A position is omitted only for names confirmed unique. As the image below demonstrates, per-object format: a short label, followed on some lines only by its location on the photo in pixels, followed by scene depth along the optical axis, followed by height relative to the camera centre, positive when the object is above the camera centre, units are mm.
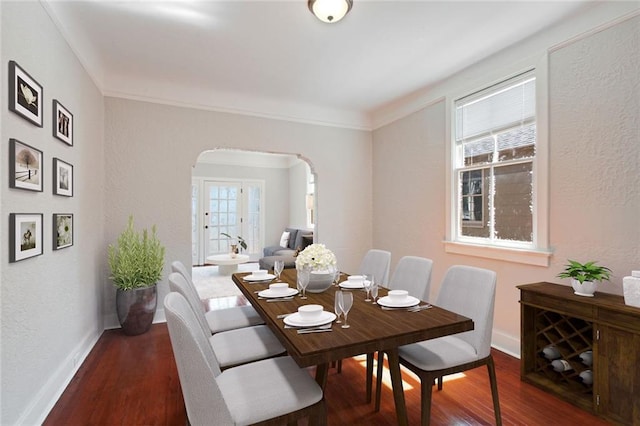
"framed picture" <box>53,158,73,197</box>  2188 +246
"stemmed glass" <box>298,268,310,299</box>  1972 -412
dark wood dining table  1273 -546
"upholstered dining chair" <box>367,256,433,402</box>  2143 -517
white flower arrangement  2090 -318
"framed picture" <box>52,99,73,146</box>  2184 +648
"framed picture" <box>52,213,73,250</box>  2188 -139
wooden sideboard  1826 -887
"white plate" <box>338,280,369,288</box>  2292 -534
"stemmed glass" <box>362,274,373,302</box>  1978 -458
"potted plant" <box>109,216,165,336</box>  3234 -707
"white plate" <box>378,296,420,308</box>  1775 -518
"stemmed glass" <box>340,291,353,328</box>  1501 -435
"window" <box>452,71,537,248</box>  2799 +483
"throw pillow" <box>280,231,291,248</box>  7290 -651
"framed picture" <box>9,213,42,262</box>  1638 -136
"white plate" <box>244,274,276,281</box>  2503 -528
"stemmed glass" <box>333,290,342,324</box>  1510 -456
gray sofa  5598 -808
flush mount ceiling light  2180 +1442
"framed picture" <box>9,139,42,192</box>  1642 +253
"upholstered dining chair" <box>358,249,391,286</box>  2775 -485
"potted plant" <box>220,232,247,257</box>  7539 -699
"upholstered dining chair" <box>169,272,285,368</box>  1793 -813
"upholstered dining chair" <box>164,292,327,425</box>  1137 -783
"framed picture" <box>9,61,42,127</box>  1638 +652
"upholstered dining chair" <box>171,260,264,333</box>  2291 -816
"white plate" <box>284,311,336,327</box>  1484 -526
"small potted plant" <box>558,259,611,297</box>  2086 -424
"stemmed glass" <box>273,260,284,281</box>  2529 -452
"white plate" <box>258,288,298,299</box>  2012 -529
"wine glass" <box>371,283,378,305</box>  1878 -475
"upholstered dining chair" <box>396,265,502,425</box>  1656 -780
